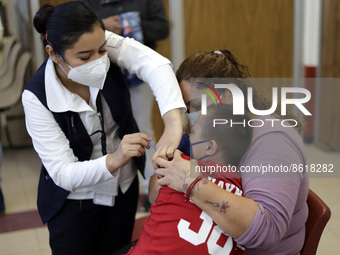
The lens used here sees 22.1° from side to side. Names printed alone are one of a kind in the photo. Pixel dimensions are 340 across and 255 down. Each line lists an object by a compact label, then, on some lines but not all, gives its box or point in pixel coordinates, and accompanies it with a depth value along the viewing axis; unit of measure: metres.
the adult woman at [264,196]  2.10
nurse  2.29
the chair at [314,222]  2.23
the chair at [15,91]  5.03
